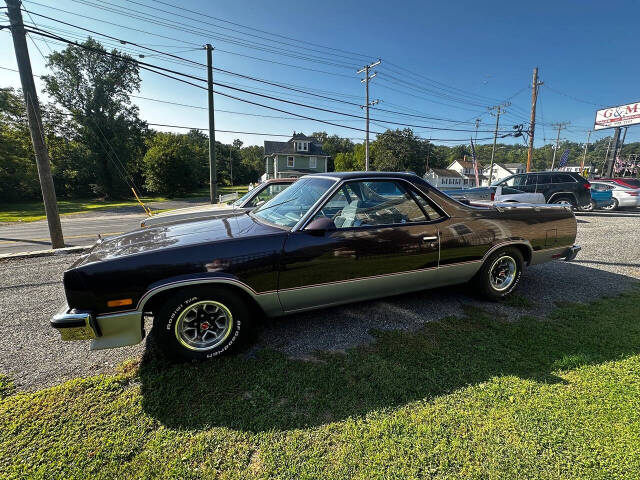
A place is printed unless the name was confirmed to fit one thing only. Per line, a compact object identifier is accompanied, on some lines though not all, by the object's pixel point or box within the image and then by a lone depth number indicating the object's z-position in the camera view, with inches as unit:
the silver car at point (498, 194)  396.8
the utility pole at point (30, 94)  248.8
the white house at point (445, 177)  2465.6
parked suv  433.7
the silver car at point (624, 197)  491.2
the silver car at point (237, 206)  221.9
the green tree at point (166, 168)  1389.0
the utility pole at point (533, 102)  879.7
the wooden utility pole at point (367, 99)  912.4
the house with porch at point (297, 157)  1576.0
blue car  500.7
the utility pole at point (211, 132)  540.1
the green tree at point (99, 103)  1190.3
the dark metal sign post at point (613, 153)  939.3
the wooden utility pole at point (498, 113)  1332.4
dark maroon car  86.7
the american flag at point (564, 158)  868.0
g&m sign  960.3
